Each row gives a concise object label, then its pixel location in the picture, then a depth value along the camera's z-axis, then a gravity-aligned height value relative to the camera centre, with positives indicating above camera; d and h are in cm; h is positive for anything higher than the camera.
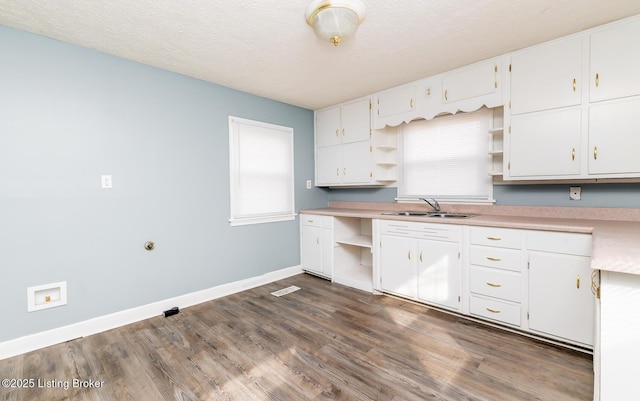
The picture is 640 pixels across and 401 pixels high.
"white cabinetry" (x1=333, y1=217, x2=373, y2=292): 343 -82
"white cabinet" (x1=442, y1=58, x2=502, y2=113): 256 +104
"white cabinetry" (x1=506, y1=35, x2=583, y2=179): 221 +69
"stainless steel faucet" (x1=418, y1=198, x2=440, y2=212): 321 -13
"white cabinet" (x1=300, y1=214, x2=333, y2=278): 367 -68
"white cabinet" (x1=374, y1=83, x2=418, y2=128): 314 +105
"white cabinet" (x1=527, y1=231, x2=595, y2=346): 196 -69
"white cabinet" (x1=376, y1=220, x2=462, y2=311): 260 -69
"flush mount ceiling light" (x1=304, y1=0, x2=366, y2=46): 175 +117
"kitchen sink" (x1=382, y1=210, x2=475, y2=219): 293 -23
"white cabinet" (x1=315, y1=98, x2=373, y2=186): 364 +70
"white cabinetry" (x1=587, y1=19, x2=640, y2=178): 199 +68
